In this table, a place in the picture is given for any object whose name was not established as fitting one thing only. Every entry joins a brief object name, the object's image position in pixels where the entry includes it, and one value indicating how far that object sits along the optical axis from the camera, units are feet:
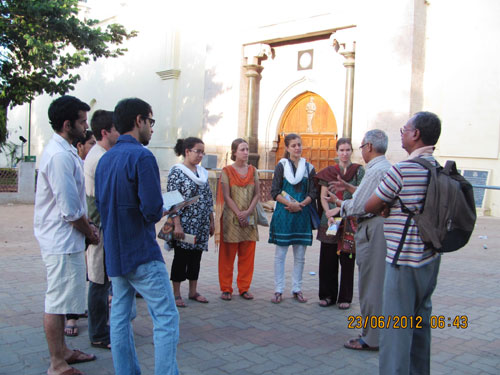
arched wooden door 44.68
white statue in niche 45.80
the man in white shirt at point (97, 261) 13.10
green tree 35.55
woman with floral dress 17.11
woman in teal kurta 17.78
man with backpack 9.47
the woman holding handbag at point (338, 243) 16.28
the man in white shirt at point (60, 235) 10.71
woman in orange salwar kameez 18.03
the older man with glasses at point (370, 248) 12.84
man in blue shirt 9.17
